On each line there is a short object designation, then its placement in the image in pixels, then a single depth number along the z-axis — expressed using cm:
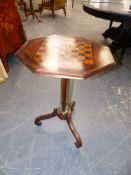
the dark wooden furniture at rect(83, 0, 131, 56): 194
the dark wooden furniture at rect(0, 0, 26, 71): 203
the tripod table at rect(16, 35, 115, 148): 89
